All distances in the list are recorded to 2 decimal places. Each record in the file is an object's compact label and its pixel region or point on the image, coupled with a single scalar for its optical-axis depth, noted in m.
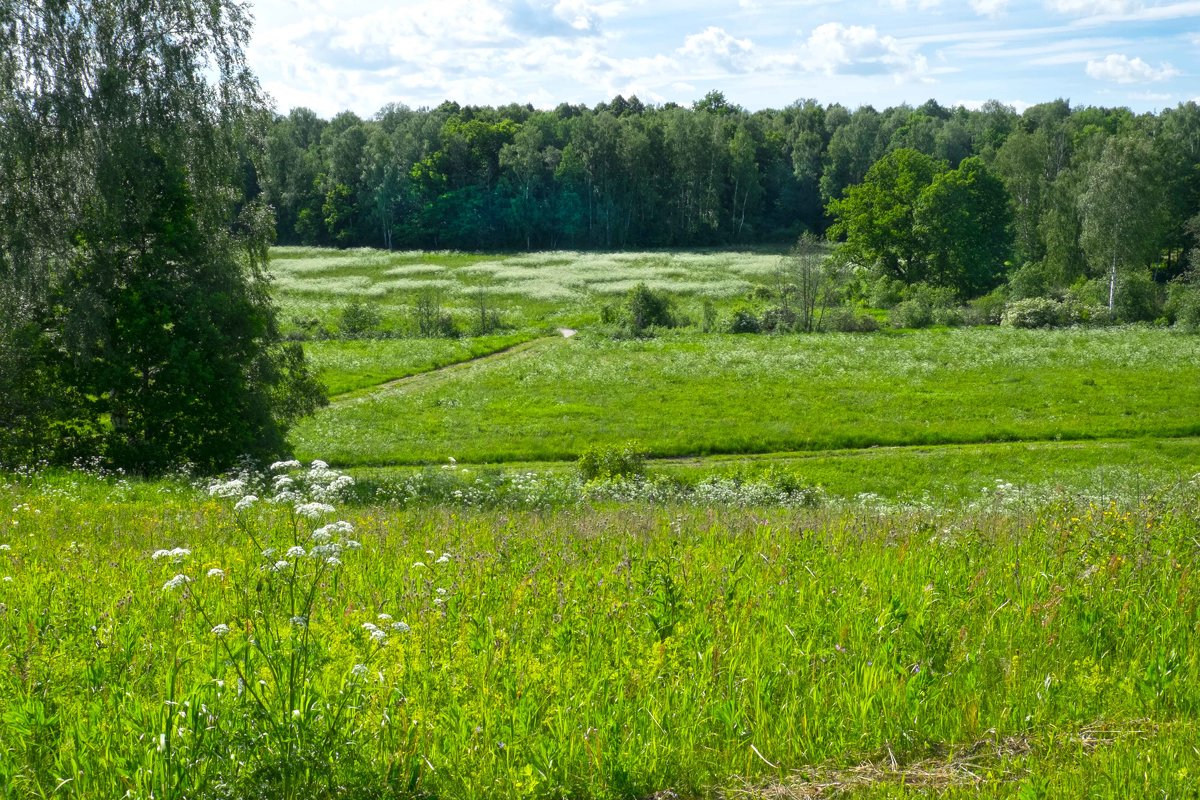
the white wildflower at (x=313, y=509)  5.34
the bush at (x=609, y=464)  23.38
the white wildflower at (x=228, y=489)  6.20
